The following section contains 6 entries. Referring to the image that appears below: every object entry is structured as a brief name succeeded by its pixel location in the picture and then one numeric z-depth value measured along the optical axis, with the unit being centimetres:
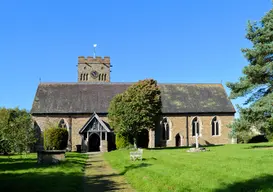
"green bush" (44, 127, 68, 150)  3725
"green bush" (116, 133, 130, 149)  3659
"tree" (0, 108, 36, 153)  2053
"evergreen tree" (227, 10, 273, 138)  2438
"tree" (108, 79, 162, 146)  3441
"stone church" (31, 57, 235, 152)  4162
